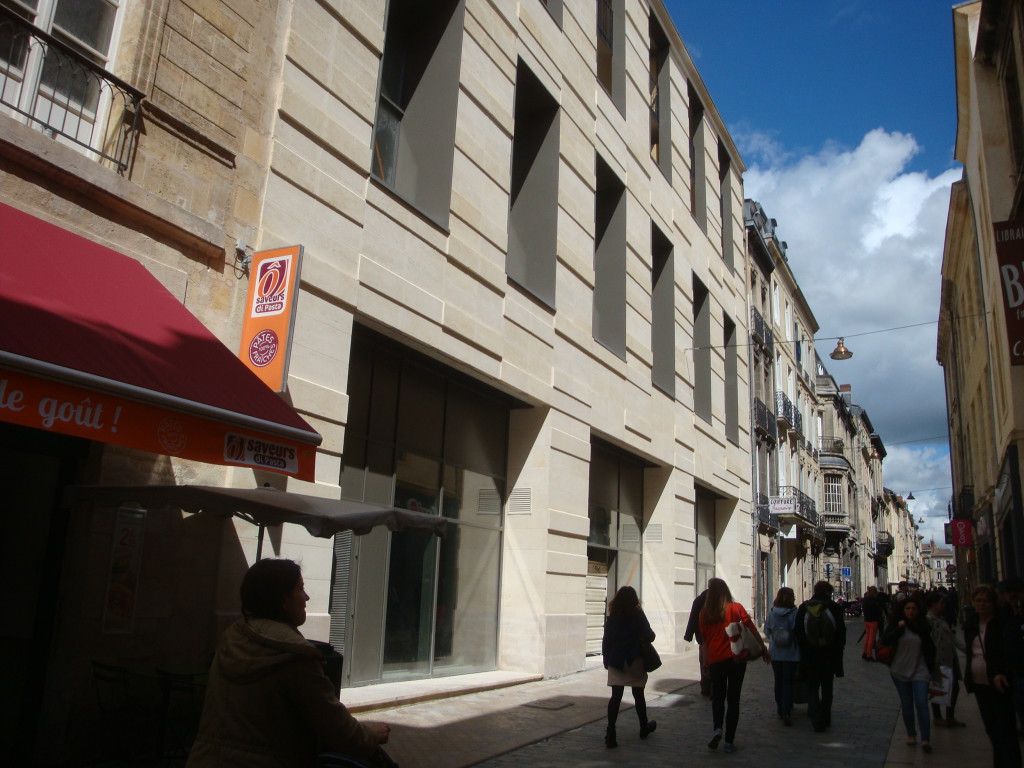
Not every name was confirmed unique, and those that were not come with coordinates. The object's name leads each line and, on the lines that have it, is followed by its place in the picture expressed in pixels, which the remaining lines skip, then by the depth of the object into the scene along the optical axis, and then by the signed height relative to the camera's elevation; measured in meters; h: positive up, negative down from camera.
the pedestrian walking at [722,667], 8.37 -0.77
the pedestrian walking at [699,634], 10.39 -0.59
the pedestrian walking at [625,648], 8.44 -0.66
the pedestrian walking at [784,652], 9.93 -0.72
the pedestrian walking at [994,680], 6.88 -0.67
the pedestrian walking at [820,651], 9.64 -0.68
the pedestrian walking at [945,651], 9.98 -0.63
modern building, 6.42 +2.70
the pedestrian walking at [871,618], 17.06 -0.50
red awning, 4.83 +1.19
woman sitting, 2.84 -0.48
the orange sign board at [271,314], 8.05 +2.34
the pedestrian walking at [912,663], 8.61 -0.68
